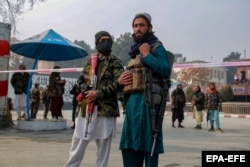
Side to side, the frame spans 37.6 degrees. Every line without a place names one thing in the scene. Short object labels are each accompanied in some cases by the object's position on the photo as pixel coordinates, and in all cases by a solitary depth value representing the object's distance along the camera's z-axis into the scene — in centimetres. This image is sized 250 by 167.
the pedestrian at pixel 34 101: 1224
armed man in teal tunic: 308
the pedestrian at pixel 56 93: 1040
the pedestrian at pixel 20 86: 1091
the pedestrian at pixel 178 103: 1309
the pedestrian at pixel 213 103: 1163
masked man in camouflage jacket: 399
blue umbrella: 1014
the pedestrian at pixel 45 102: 1215
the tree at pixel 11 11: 1548
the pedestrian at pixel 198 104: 1246
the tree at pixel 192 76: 5356
